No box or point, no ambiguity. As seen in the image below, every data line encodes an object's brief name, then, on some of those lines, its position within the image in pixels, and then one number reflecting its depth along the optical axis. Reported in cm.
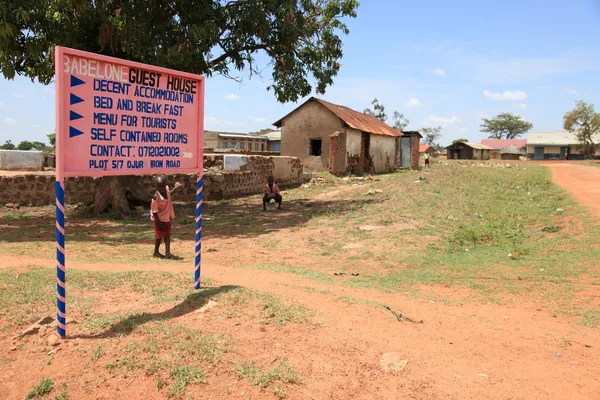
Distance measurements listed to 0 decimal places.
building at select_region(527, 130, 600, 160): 6238
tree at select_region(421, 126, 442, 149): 9675
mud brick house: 2612
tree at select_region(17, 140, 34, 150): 4725
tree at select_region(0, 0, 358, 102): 1107
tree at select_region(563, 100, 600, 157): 5672
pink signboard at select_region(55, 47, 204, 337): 416
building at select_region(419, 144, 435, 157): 6889
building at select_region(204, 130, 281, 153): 4691
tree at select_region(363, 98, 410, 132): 5844
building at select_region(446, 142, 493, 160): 6181
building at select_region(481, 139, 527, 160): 6588
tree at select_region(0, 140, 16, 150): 4206
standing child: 798
